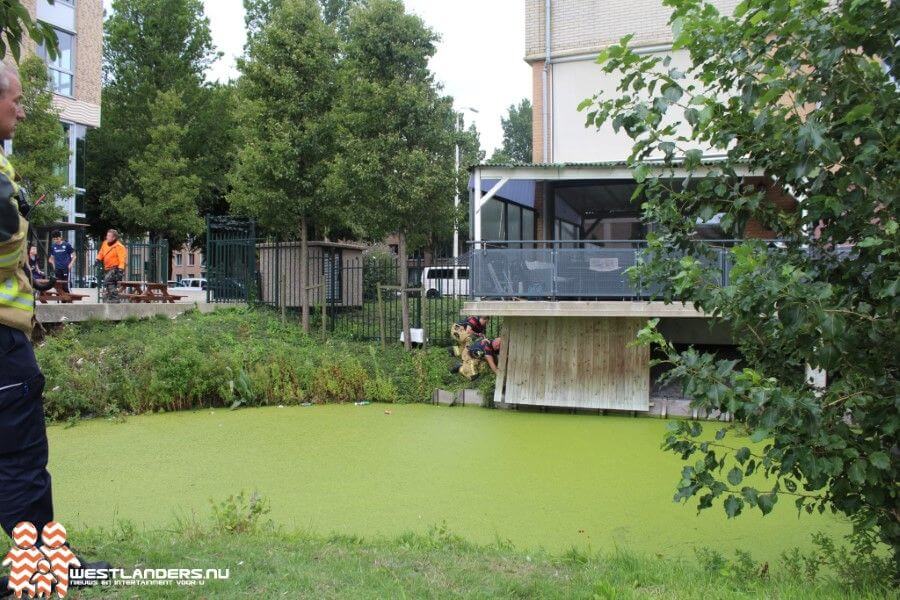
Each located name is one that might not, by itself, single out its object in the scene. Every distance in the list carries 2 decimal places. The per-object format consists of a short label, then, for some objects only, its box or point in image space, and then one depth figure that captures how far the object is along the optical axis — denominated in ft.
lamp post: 40.39
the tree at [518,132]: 189.57
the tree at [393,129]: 38.88
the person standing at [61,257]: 42.60
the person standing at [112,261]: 42.06
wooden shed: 46.50
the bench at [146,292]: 41.45
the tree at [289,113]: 41.52
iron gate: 47.29
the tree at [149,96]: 91.15
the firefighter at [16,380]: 8.34
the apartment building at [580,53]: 46.01
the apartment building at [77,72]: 71.36
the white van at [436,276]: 70.34
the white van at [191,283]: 124.98
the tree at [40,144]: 49.08
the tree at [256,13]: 96.05
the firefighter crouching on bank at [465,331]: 37.55
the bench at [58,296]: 36.63
